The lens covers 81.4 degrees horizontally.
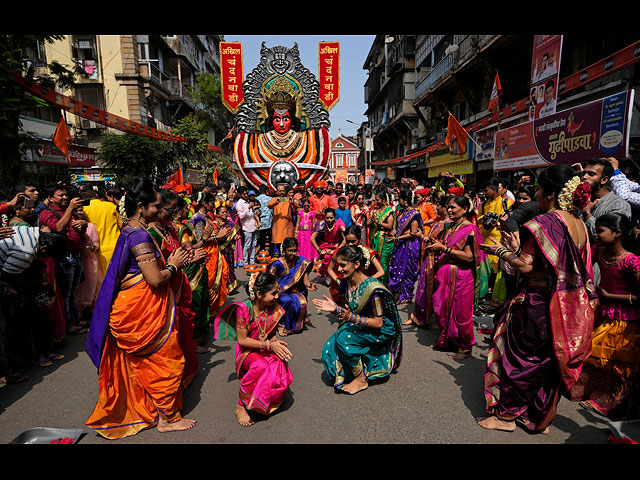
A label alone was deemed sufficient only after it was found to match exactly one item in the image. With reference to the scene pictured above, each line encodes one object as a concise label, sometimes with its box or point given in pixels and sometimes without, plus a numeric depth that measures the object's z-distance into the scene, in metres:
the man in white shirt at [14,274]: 3.05
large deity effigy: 12.44
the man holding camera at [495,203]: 5.41
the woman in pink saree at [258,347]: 2.68
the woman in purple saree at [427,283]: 4.32
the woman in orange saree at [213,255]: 4.40
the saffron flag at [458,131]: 9.13
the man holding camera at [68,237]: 4.04
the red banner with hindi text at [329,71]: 14.63
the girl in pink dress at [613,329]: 2.63
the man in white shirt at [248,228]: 8.02
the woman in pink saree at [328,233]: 6.25
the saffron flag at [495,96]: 9.42
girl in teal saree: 3.09
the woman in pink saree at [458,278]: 3.65
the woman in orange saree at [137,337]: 2.44
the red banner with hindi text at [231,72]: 14.79
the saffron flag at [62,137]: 8.11
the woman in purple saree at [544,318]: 2.34
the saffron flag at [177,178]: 9.47
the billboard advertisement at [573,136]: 5.50
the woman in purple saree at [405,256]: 5.36
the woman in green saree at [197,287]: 3.84
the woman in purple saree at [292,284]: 4.50
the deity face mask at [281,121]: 12.68
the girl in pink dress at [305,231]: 7.51
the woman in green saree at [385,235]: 5.93
